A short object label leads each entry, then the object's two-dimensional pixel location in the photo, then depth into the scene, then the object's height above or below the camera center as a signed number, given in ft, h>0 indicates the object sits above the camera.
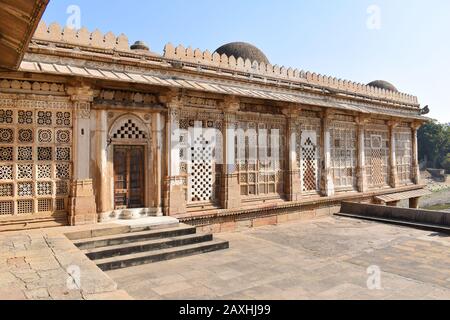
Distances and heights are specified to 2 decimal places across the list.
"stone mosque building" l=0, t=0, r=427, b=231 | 24.40 +3.34
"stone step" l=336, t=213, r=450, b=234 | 31.91 -6.11
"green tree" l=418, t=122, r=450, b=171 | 180.14 +12.24
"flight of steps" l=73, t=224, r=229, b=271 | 20.83 -5.22
